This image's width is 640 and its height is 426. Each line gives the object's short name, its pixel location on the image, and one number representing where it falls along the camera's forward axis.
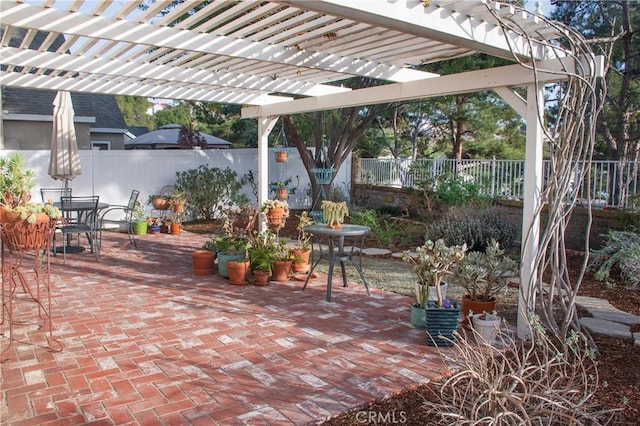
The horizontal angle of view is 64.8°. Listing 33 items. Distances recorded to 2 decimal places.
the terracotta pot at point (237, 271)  5.59
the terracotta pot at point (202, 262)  6.11
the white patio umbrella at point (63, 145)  7.64
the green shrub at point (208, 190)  10.85
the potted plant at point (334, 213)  5.30
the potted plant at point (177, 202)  9.85
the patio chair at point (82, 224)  6.82
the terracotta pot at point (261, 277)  5.66
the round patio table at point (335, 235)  5.04
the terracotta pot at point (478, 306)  4.29
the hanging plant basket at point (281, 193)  9.76
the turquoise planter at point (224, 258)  5.87
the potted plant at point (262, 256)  5.68
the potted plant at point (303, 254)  6.16
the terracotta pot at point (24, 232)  3.49
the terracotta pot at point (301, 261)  6.15
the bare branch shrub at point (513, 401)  2.23
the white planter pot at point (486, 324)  3.84
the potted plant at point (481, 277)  4.29
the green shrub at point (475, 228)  7.24
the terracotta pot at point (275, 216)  7.10
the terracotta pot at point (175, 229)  9.50
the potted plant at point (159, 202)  9.92
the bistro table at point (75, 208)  7.09
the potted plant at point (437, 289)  3.86
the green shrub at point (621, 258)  5.54
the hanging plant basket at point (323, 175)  10.44
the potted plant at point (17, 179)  5.51
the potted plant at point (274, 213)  7.11
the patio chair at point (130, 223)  7.85
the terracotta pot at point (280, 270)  5.85
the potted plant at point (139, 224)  9.27
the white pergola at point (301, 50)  3.37
